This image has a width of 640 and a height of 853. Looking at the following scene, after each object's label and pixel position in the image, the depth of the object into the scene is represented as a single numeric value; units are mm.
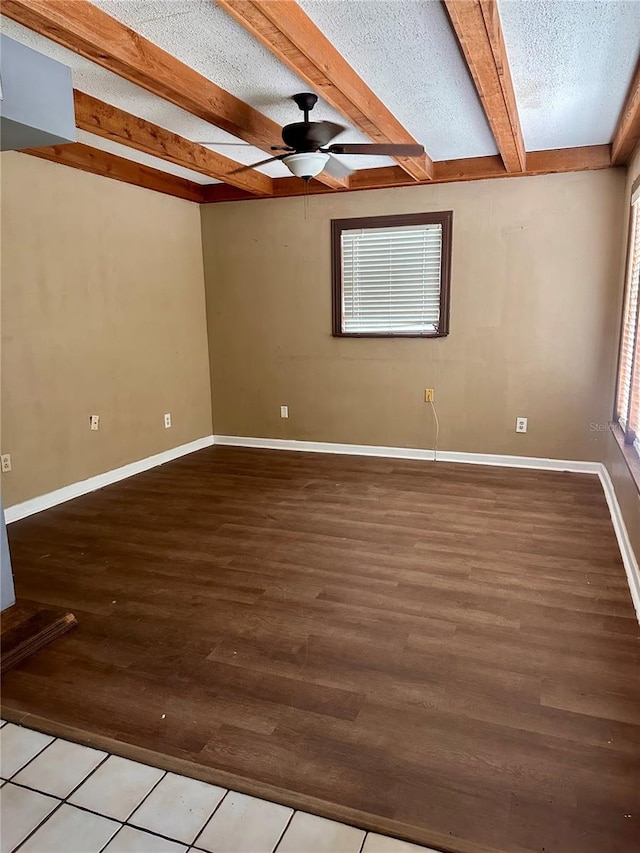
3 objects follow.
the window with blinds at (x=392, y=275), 4707
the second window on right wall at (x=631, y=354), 3283
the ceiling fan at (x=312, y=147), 2910
